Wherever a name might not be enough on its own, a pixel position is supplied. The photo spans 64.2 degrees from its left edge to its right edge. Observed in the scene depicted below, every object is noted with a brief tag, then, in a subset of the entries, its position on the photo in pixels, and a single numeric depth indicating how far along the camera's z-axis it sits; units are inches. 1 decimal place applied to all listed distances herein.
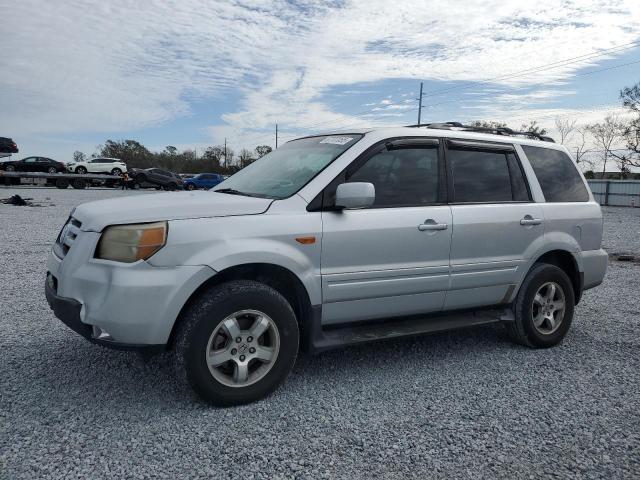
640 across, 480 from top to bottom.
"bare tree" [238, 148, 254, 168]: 2856.3
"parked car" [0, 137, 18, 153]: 1222.3
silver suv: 118.5
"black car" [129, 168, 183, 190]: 1358.3
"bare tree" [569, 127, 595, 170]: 2632.4
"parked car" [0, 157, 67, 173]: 1262.3
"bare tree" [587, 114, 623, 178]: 2371.8
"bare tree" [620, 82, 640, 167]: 1567.4
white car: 1430.9
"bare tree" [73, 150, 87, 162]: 2880.9
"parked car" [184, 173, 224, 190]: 1392.7
